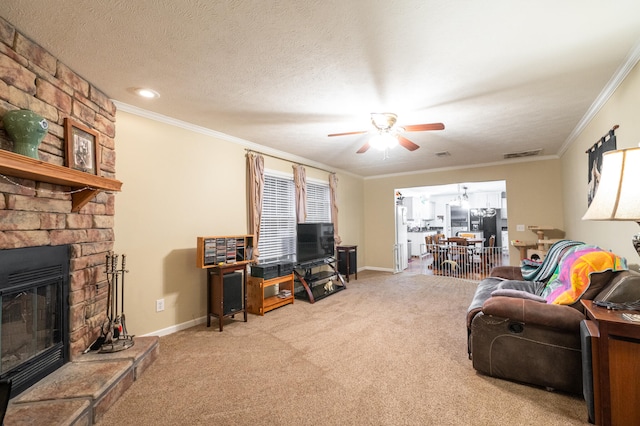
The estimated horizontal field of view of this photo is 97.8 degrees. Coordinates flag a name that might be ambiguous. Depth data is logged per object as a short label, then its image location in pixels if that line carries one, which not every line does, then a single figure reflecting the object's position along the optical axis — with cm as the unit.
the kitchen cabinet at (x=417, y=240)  989
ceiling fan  296
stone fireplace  175
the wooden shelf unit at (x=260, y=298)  379
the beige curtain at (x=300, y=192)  503
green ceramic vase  171
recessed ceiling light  253
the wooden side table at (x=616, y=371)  155
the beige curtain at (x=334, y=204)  596
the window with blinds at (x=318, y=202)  559
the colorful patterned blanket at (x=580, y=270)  204
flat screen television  478
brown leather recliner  194
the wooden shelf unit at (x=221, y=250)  322
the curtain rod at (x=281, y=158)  424
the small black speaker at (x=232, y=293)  332
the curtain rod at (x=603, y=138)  248
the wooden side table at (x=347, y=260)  586
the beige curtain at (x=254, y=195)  413
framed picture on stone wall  217
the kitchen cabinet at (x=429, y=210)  1109
